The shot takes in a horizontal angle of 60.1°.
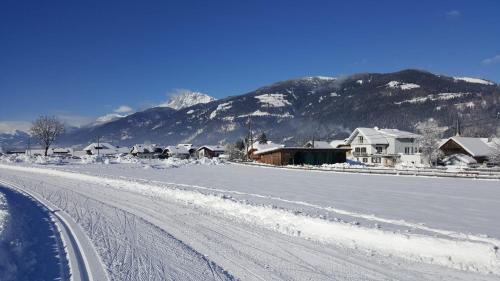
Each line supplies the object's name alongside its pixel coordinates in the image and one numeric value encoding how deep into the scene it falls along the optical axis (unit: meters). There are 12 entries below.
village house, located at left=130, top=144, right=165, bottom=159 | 151.25
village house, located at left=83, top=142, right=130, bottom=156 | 162.00
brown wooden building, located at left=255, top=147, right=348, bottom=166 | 80.69
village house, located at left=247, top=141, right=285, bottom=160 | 94.11
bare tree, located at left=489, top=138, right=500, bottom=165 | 58.31
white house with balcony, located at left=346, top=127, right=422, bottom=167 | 85.00
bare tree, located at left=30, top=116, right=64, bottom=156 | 112.75
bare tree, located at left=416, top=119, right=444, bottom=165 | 68.75
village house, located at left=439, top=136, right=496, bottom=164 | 66.75
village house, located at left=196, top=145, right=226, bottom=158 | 137.25
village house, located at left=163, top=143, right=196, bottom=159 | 140.64
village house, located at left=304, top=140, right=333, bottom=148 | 95.57
